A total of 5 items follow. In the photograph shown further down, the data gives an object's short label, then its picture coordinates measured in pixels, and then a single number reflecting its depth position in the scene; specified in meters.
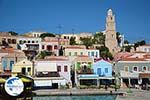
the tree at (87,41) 84.51
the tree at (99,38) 89.26
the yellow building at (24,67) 46.38
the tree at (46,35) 94.85
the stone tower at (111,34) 77.69
